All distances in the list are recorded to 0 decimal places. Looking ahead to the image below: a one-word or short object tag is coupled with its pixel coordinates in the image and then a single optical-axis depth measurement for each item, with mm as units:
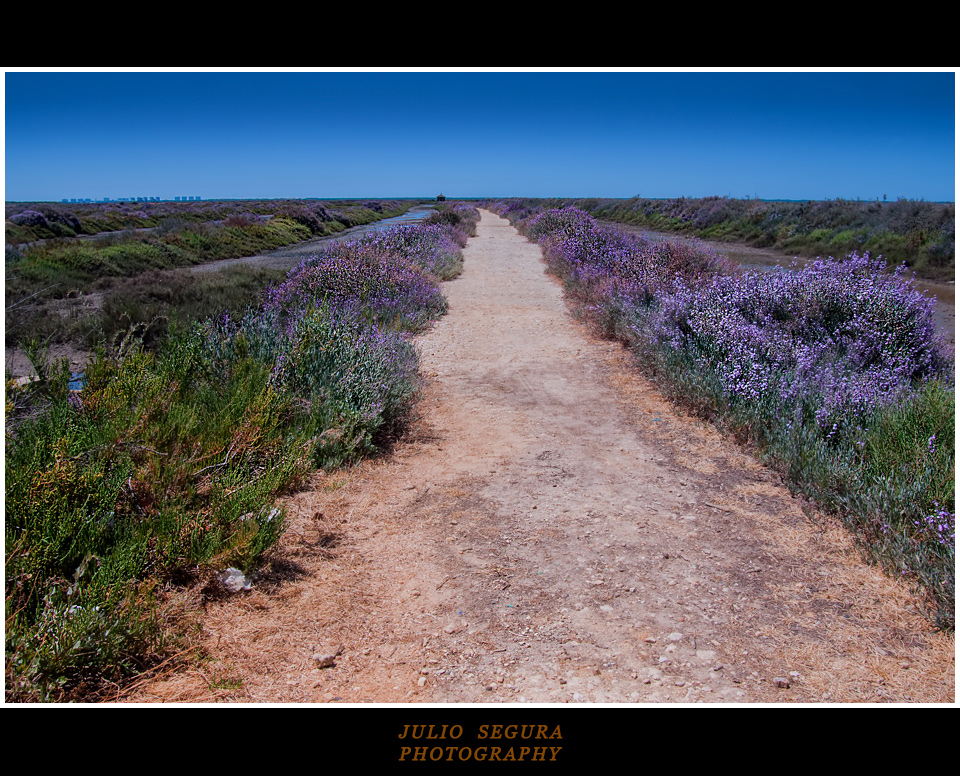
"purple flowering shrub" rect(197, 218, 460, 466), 5023
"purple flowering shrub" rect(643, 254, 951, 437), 5332
